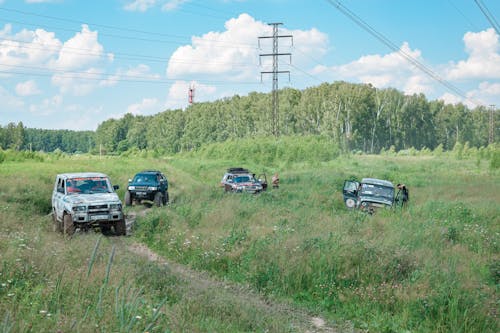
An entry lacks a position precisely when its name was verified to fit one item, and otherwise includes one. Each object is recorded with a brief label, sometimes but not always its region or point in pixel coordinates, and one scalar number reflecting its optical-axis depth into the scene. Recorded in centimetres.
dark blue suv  2527
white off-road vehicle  1616
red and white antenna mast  11810
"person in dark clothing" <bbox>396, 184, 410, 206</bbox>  2288
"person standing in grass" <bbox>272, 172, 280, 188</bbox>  3497
